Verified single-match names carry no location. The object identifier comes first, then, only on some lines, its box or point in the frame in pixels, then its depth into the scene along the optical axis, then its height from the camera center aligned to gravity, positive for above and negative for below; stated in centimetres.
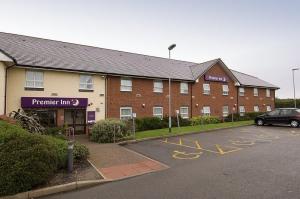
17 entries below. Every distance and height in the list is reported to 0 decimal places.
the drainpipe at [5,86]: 1573 +157
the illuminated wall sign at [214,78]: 2823 +360
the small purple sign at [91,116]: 1950 -48
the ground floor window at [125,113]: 2141 -29
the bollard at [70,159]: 841 -166
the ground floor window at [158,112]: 2378 -26
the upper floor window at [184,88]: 2595 +225
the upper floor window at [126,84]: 2162 +226
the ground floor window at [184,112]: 2581 -32
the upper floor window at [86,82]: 1942 +223
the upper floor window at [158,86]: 2395 +228
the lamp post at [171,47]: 1940 +492
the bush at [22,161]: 644 -139
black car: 2270 -89
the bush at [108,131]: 1535 -135
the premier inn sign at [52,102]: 1666 +60
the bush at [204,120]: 2497 -116
